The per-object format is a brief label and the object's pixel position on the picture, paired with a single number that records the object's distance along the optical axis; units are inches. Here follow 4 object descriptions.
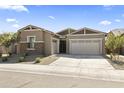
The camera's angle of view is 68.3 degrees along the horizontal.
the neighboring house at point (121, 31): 590.4
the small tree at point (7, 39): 478.2
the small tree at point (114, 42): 376.0
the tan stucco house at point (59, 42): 484.8
